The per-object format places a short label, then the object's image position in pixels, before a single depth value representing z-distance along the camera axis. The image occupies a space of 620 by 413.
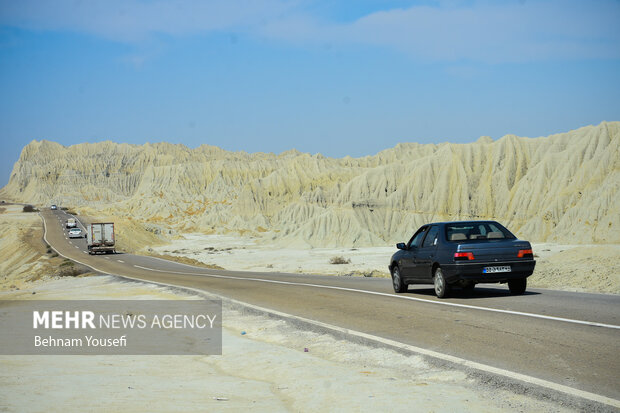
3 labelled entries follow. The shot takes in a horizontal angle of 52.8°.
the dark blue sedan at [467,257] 13.37
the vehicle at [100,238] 62.75
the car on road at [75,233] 83.88
